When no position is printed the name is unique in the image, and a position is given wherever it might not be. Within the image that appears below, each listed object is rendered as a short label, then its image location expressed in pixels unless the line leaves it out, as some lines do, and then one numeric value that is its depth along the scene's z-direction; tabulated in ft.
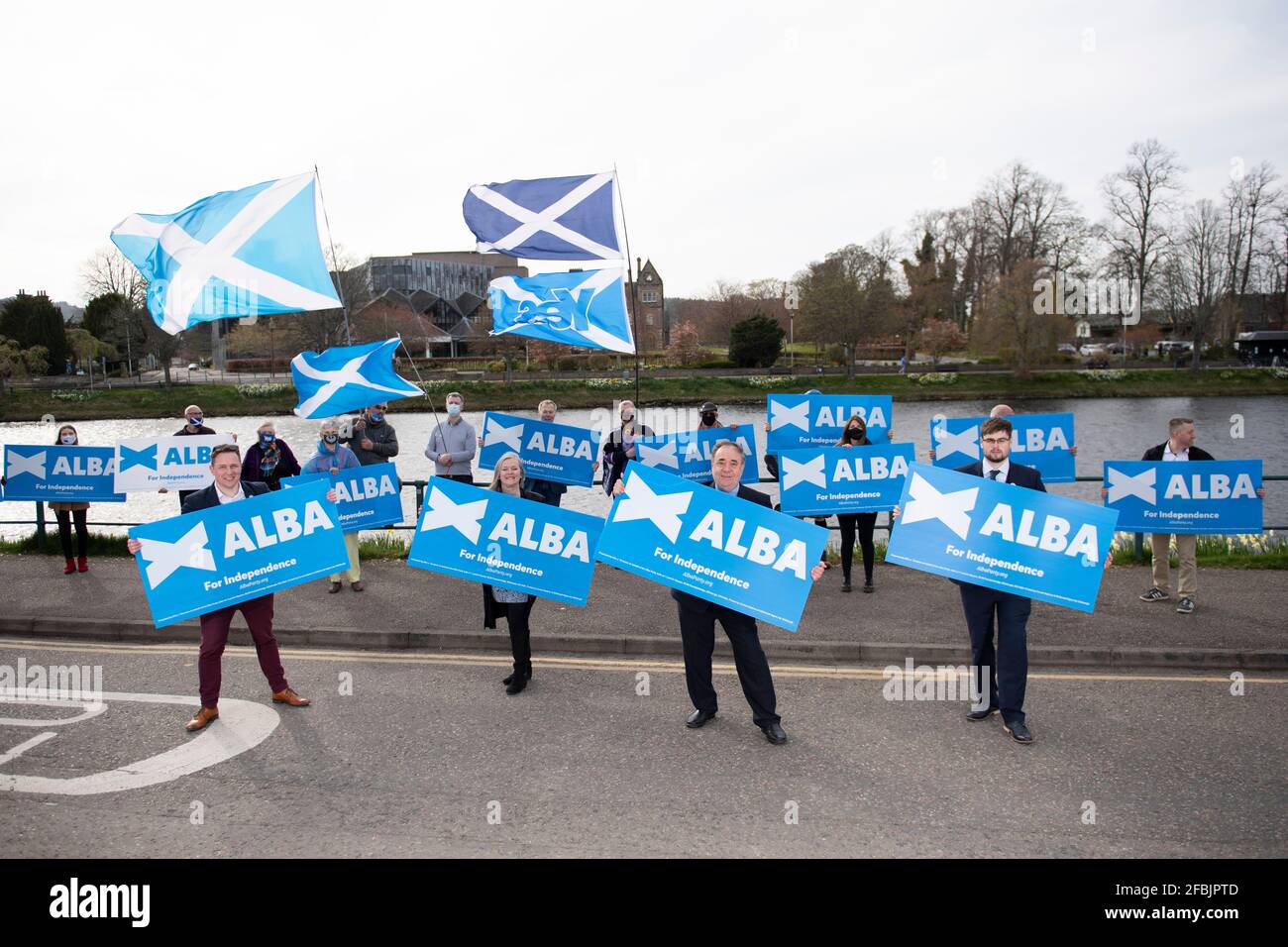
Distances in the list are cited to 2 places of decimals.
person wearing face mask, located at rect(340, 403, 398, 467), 37.73
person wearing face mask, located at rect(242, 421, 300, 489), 34.99
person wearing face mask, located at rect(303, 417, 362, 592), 34.71
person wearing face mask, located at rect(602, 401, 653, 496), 37.40
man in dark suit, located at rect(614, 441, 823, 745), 20.93
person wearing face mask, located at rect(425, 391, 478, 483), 37.29
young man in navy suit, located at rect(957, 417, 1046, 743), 20.71
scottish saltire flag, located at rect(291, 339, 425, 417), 35.99
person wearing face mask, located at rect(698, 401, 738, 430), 38.00
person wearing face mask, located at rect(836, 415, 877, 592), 33.19
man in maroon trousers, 22.08
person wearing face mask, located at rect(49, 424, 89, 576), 38.78
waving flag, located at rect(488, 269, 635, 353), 33.91
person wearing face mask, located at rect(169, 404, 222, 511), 41.11
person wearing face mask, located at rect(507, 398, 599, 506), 39.96
